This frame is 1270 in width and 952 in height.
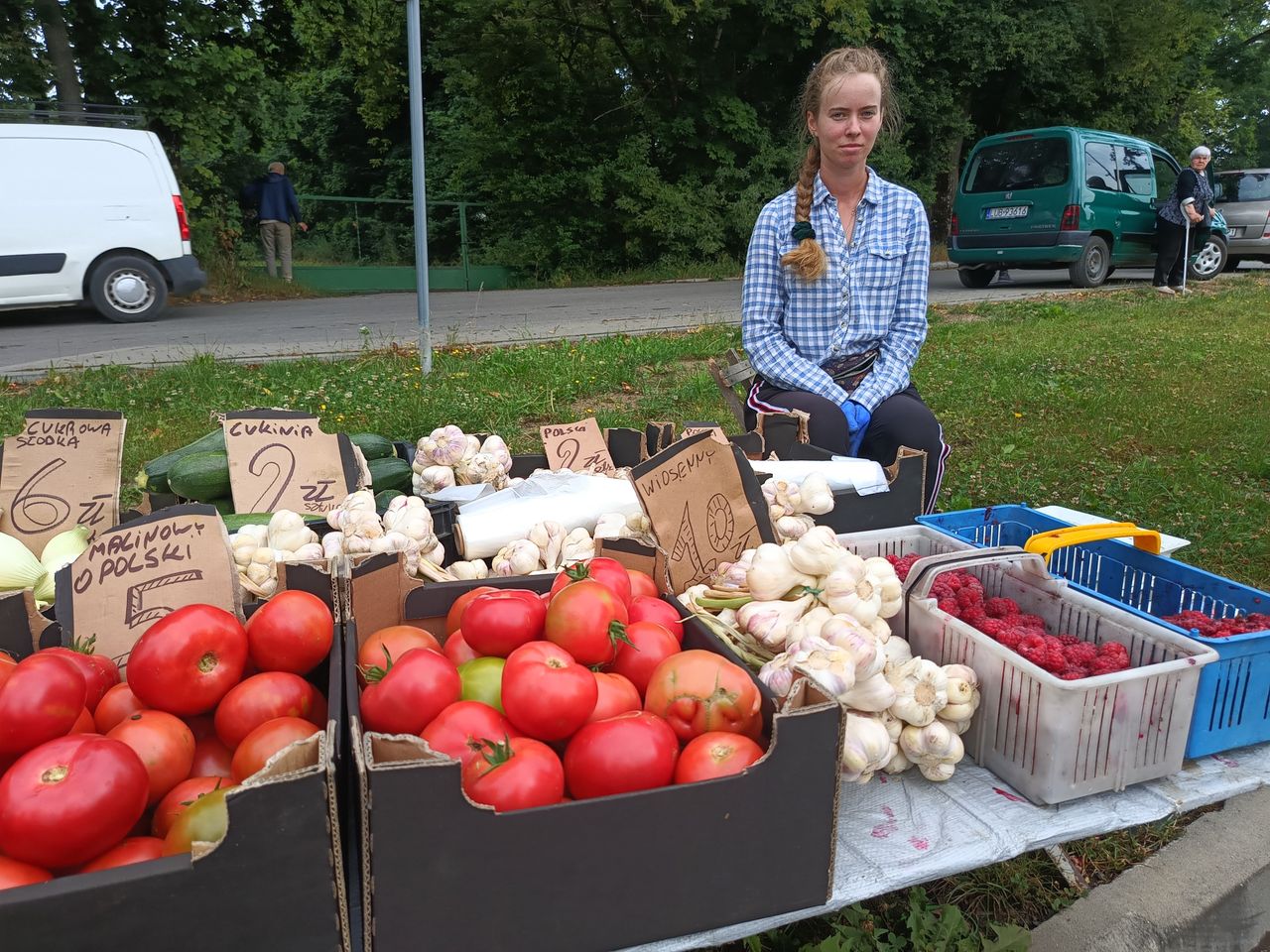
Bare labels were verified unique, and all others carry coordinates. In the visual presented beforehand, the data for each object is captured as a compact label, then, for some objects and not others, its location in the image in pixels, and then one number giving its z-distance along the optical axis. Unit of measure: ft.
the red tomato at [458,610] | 5.55
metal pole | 16.56
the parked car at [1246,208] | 48.73
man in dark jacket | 48.67
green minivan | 38.65
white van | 29.96
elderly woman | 37.99
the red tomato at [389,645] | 4.92
